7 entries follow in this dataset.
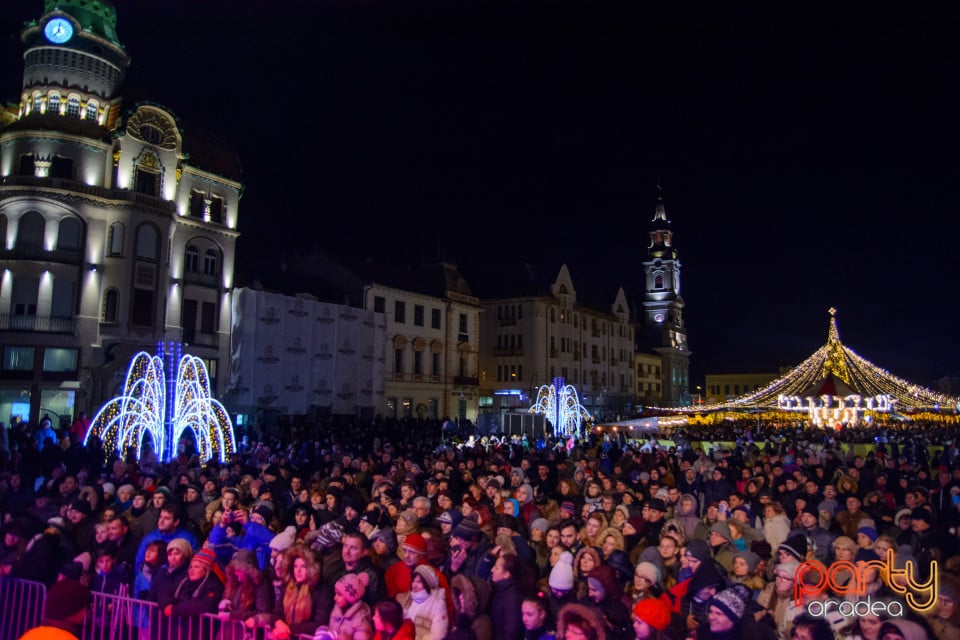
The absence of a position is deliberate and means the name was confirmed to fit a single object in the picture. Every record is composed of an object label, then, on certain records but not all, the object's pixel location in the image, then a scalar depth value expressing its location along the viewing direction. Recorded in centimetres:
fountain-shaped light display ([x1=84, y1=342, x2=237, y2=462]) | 2128
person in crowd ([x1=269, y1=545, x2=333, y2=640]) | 609
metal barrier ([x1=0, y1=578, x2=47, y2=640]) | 691
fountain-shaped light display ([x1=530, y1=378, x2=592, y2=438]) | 3644
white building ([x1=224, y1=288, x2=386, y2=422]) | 3872
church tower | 8750
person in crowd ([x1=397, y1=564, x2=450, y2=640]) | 562
